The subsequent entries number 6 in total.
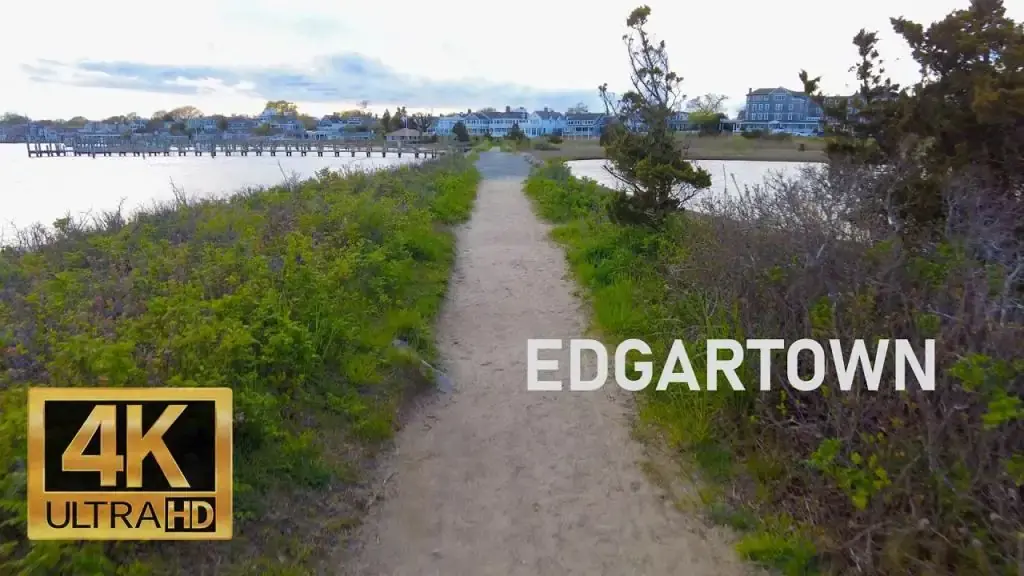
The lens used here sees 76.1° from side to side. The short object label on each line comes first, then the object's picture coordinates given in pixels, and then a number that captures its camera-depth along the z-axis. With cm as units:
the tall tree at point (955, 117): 437
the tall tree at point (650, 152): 916
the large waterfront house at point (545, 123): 11760
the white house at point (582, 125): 9651
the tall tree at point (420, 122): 9319
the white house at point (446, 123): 12056
